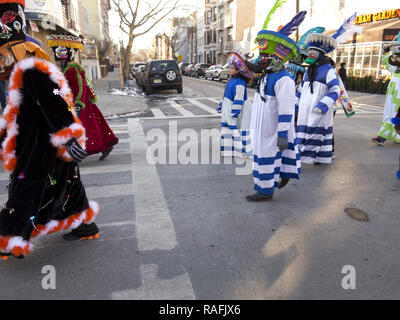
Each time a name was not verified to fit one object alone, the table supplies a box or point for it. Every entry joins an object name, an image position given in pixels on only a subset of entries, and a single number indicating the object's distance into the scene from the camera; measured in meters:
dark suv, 18.33
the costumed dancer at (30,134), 2.61
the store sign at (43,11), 15.31
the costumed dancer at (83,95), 4.95
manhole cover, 3.76
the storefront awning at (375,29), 20.14
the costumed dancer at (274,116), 3.75
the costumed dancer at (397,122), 4.36
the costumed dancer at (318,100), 5.19
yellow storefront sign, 20.72
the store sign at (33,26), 15.78
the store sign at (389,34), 19.70
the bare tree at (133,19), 24.03
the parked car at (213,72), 31.53
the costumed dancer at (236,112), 5.66
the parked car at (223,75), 28.11
